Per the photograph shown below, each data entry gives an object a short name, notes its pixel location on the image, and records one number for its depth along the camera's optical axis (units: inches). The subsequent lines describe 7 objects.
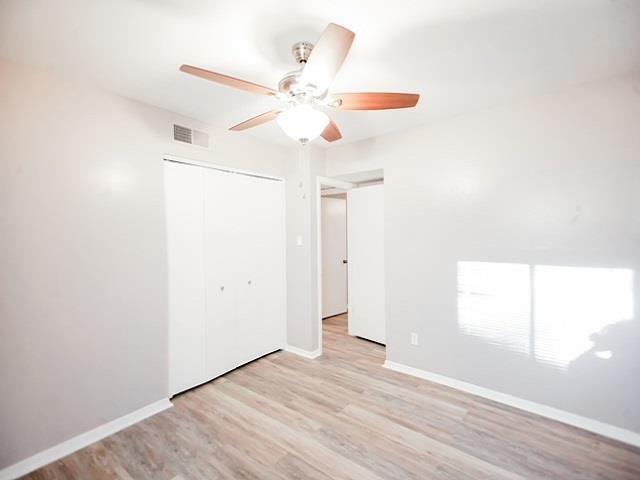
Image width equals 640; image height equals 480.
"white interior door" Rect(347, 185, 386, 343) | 147.3
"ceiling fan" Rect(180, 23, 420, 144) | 49.9
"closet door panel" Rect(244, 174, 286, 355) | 127.6
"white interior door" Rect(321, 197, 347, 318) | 192.1
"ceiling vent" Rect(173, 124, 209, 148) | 100.0
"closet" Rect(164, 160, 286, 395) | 101.4
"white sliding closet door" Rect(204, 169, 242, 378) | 110.3
